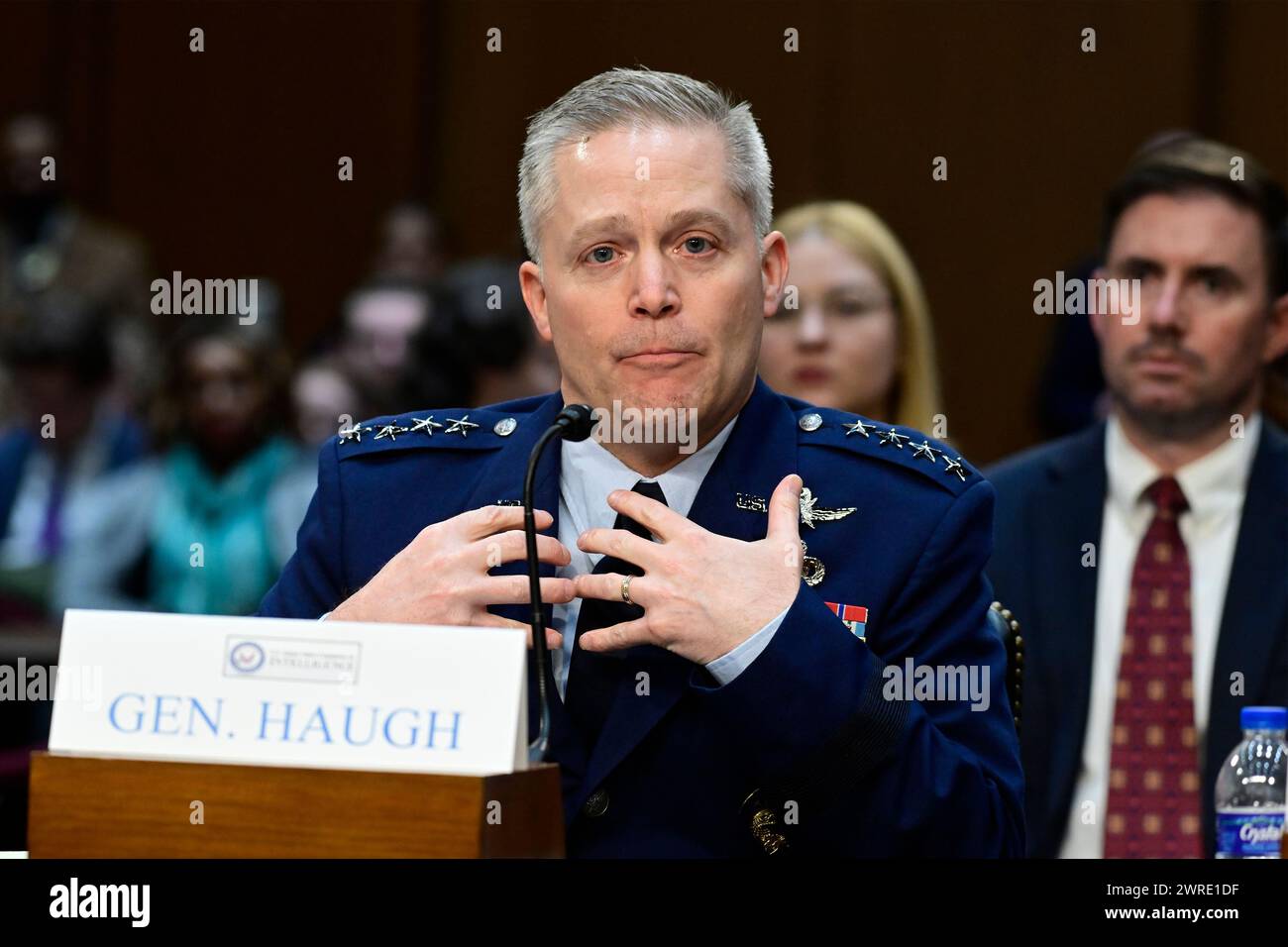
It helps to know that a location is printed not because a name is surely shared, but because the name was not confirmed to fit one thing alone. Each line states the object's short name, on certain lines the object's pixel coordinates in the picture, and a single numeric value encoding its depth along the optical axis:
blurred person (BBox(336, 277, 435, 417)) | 6.08
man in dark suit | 3.33
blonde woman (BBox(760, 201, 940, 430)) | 4.07
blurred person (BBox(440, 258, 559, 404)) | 4.74
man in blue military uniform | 2.06
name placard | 1.79
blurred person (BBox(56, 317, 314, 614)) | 5.32
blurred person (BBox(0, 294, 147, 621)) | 5.59
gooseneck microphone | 1.99
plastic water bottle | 2.46
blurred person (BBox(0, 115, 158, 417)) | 7.32
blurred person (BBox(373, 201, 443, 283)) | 7.35
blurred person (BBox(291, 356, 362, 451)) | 5.83
